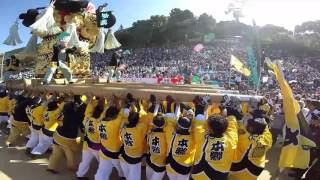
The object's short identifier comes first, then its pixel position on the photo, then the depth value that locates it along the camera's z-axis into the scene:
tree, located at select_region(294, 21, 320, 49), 19.64
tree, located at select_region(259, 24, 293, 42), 20.09
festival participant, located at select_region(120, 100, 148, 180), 2.97
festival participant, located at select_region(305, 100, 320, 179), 3.42
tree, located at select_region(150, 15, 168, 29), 25.20
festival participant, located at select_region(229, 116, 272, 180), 2.69
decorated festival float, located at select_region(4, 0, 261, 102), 5.76
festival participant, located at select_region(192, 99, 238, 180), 2.49
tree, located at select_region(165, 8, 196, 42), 23.27
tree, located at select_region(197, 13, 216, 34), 22.56
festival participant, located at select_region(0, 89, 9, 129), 5.49
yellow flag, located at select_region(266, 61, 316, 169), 2.88
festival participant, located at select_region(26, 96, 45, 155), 4.23
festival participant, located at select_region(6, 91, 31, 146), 4.78
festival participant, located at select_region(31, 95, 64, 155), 3.98
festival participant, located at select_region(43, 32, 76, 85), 5.27
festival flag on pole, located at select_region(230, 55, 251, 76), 6.03
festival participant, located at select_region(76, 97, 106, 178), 3.31
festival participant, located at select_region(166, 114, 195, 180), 2.70
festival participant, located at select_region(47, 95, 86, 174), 3.67
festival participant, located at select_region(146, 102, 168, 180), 2.85
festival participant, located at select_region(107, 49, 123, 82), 6.21
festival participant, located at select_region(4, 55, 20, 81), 7.08
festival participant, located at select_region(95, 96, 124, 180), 3.11
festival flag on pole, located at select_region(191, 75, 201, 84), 8.27
